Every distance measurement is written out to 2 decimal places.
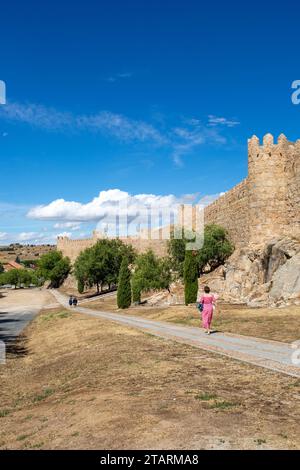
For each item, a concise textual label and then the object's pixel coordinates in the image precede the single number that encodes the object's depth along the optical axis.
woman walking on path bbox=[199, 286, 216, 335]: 16.55
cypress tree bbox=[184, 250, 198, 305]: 33.19
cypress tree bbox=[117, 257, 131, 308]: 40.06
